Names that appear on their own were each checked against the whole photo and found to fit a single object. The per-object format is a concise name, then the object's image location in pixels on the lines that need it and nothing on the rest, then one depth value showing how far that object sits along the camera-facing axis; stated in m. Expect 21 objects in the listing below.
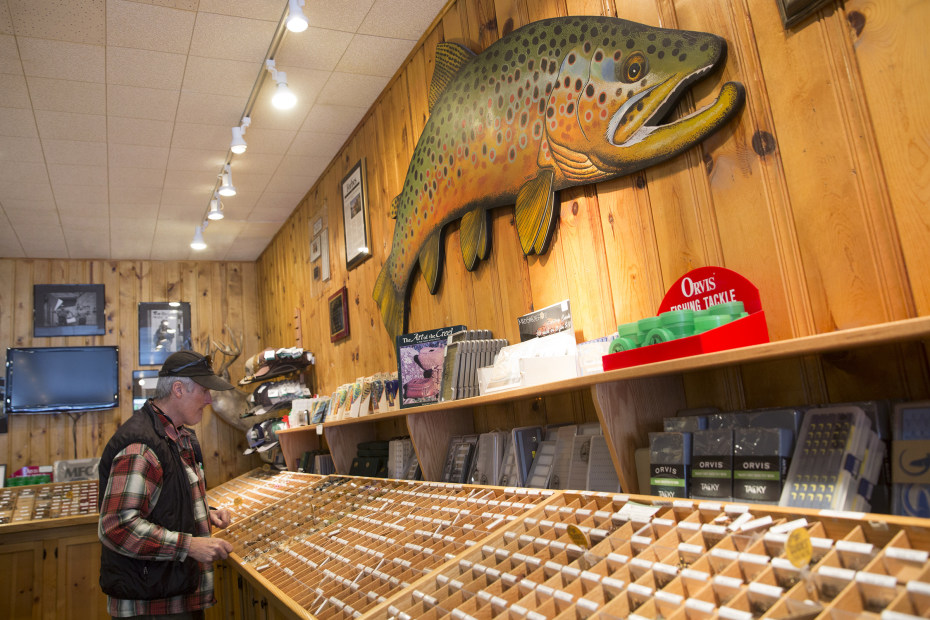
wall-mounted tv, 6.34
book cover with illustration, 2.78
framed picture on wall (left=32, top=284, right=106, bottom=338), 6.61
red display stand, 1.44
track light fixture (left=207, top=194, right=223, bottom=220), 5.16
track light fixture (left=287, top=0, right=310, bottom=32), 2.83
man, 2.29
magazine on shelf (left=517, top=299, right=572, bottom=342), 2.35
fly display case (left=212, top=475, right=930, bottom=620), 0.97
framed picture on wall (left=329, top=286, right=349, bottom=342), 4.75
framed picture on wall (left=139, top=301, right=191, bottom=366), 6.95
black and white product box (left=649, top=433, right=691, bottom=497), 1.55
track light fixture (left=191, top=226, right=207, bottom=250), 5.98
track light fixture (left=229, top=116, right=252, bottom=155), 4.02
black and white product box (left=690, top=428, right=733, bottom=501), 1.46
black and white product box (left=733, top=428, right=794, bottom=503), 1.36
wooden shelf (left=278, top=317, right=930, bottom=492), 1.12
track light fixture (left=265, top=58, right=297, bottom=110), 3.37
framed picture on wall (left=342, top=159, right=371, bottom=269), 4.32
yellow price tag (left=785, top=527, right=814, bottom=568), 1.00
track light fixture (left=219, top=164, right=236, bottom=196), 4.59
